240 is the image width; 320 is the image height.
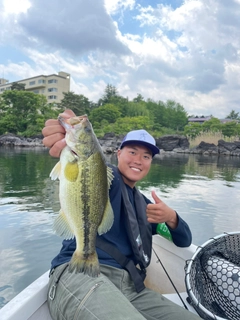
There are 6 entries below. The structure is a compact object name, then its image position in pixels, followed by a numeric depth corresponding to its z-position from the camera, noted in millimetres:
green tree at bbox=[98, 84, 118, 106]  67919
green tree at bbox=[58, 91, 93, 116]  51219
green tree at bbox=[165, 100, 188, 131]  63000
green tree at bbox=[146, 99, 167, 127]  63250
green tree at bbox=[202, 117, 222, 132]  45375
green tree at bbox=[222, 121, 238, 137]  44000
